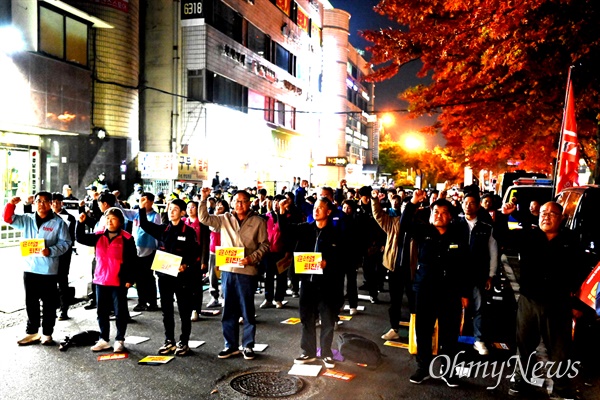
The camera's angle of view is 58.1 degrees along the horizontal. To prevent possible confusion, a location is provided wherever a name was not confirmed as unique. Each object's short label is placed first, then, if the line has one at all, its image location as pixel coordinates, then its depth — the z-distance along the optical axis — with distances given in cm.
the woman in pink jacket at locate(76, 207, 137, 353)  689
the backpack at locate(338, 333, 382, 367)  648
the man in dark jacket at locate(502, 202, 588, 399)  538
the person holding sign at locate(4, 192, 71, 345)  722
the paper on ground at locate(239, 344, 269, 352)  708
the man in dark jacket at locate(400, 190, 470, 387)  602
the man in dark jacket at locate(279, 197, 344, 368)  654
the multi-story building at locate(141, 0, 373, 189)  3128
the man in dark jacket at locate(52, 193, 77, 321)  822
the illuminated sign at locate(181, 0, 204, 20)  3064
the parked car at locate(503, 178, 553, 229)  1350
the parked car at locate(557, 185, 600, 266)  785
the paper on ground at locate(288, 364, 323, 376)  622
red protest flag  1038
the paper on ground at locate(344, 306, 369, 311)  955
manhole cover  567
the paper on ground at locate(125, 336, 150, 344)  736
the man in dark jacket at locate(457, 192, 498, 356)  705
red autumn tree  1221
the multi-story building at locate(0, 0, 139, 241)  1847
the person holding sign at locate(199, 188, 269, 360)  680
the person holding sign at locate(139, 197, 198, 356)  691
